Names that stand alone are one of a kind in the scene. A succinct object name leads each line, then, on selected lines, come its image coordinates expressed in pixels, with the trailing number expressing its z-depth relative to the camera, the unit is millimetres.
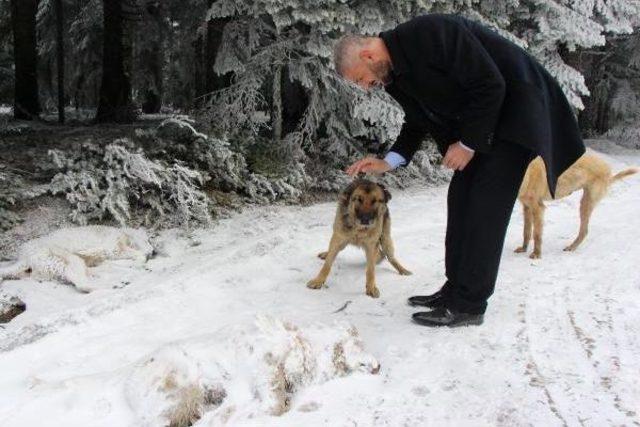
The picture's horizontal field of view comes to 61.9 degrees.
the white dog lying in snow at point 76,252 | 4676
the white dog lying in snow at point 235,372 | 2541
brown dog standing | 4535
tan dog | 5559
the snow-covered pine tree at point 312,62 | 7723
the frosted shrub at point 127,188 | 6176
